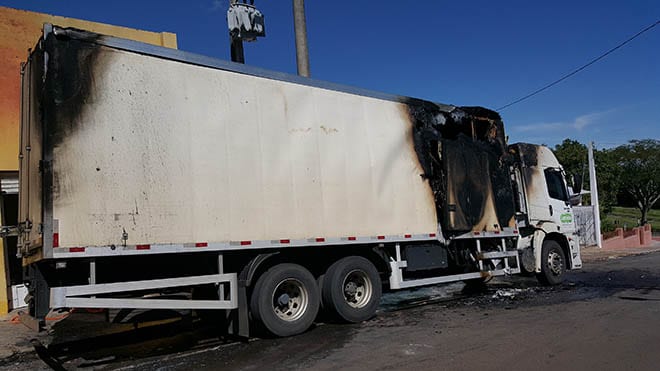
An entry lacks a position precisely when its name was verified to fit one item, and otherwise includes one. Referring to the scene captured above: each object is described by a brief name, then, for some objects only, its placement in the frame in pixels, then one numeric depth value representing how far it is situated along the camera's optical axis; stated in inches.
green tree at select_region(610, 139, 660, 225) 1748.3
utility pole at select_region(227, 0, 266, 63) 465.4
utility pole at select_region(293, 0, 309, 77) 495.5
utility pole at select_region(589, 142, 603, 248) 958.4
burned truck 234.8
